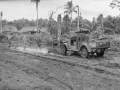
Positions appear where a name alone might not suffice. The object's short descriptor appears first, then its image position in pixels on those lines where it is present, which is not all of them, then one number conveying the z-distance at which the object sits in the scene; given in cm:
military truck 1105
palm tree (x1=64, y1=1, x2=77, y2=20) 4578
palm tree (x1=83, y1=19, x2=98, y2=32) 4136
